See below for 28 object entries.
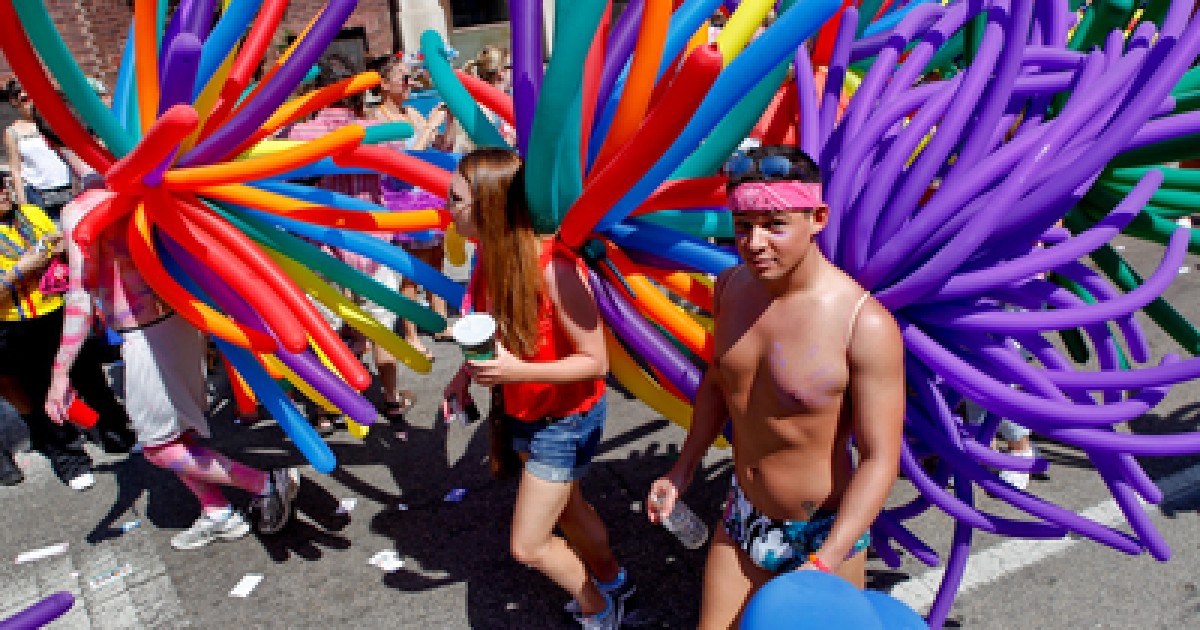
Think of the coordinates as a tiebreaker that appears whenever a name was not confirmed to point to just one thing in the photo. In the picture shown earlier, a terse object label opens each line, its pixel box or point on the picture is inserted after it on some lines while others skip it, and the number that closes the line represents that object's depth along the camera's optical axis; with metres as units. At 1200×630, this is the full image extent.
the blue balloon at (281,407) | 2.98
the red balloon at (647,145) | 1.79
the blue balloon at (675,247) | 2.42
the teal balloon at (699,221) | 2.48
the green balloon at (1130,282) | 2.45
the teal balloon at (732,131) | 2.23
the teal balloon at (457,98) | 2.70
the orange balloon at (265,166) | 2.49
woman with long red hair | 2.32
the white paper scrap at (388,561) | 3.44
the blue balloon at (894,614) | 1.44
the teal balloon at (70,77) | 2.15
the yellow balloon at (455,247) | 3.08
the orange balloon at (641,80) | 2.09
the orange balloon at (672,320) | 2.56
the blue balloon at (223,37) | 2.66
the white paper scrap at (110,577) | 3.47
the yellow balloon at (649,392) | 2.74
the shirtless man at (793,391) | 1.74
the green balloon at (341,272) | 2.90
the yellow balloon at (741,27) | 2.39
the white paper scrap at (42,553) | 3.70
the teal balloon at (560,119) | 2.00
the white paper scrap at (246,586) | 3.33
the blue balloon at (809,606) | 1.39
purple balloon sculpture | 1.96
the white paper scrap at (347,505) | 3.88
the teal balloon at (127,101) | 2.69
